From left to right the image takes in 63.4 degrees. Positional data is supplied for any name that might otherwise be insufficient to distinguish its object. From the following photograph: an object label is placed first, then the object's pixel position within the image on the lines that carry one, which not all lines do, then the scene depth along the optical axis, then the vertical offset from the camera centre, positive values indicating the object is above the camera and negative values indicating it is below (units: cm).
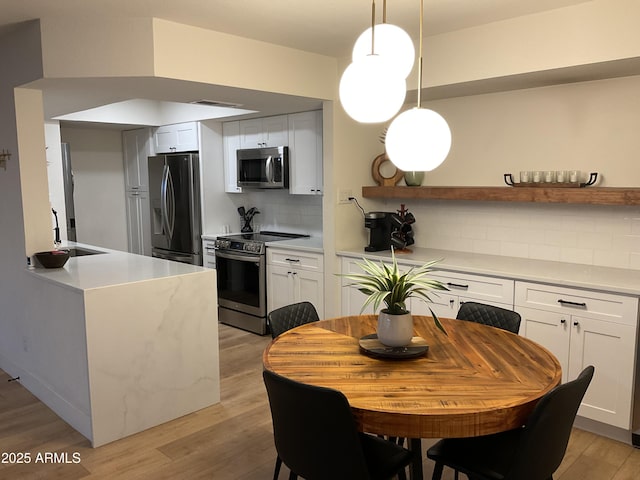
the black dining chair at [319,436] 163 -83
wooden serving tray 208 -68
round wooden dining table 163 -71
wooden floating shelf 305 -8
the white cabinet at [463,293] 325 -72
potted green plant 210 -47
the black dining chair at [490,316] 262 -70
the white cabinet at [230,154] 544 +31
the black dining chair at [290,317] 262 -70
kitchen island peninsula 287 -95
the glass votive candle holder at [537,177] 342 +3
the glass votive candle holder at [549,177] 336 +3
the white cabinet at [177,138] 550 +51
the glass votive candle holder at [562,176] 332 +3
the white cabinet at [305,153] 462 +27
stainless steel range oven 479 -93
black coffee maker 424 -39
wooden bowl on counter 338 -48
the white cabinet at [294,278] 443 -84
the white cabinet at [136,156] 619 +34
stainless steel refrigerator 546 -22
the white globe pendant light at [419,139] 177 +15
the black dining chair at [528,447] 166 -94
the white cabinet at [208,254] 539 -73
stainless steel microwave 489 +15
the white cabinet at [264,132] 491 +50
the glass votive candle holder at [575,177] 329 +3
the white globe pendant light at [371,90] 168 +31
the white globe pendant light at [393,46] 180 +48
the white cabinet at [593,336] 279 -88
